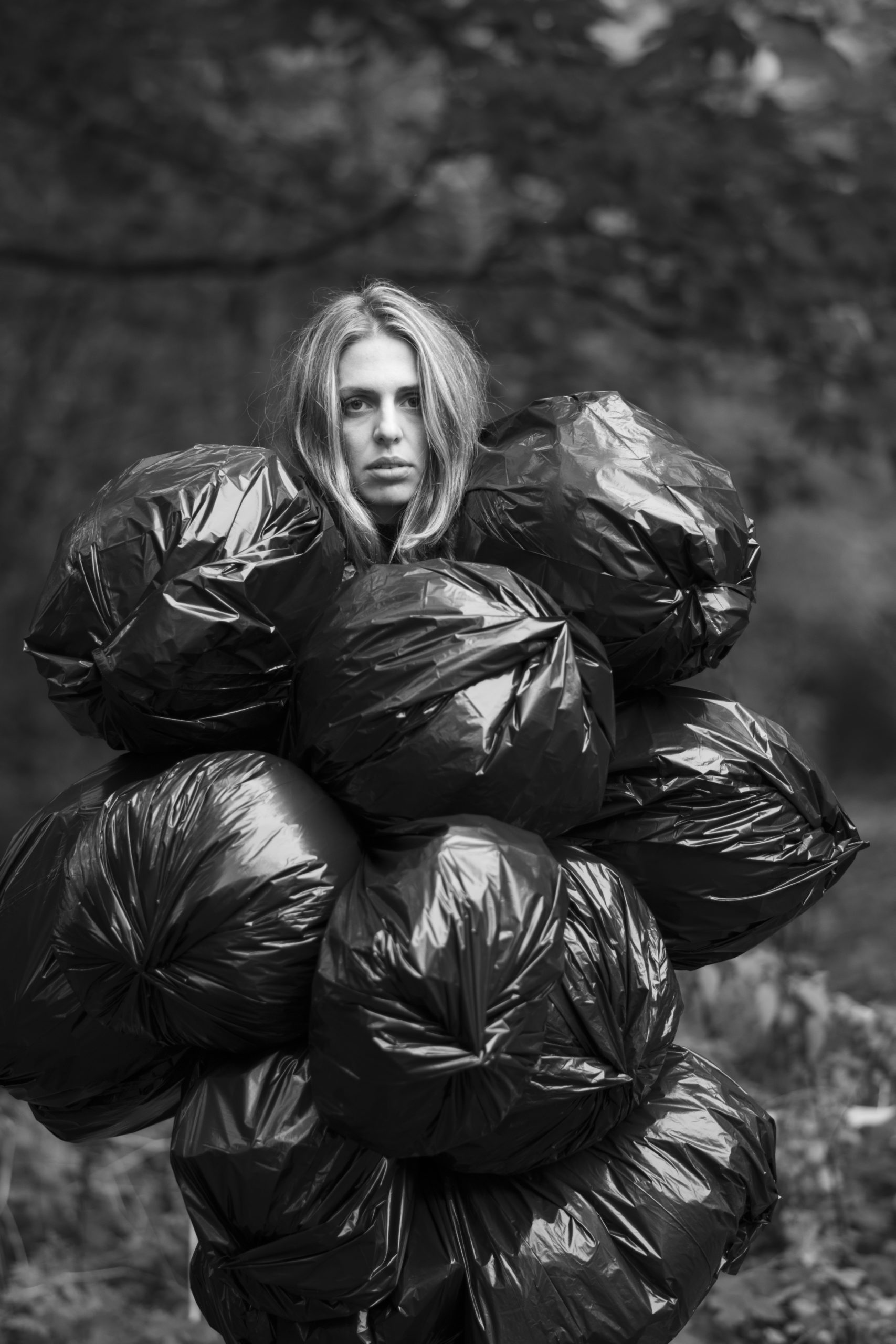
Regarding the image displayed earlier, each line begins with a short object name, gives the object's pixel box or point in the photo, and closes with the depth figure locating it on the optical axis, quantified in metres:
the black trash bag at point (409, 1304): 3.46
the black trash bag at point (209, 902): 3.39
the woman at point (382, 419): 3.79
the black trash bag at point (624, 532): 3.58
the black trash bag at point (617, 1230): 3.48
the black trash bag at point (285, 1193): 3.40
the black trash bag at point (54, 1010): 3.56
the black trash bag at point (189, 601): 3.47
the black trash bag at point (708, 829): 3.62
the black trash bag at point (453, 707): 3.43
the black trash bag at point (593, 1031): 3.44
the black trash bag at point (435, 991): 3.33
